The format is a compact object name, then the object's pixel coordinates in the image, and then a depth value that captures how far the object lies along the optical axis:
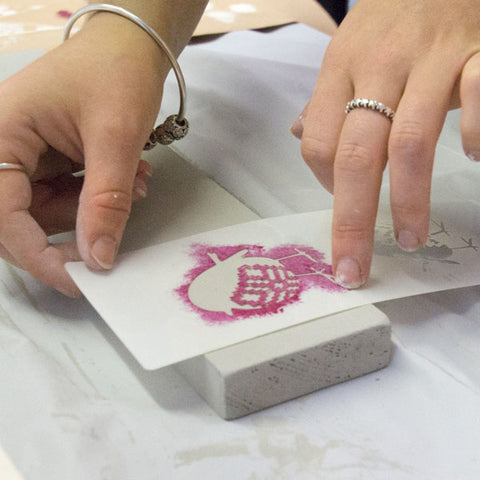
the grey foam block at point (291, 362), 0.50
